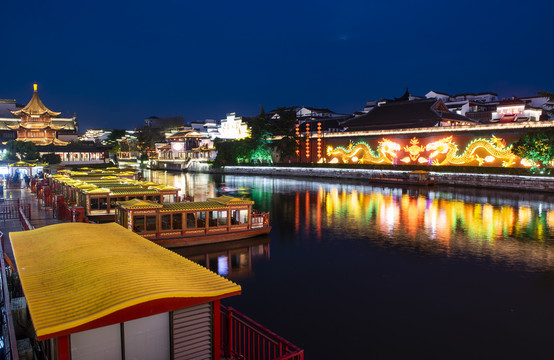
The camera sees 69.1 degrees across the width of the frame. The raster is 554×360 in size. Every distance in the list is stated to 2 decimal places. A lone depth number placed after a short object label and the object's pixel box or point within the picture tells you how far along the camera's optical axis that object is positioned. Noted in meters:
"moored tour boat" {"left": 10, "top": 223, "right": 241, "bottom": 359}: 4.18
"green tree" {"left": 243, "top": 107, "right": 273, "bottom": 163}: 55.31
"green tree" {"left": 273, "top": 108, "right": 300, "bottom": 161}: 51.34
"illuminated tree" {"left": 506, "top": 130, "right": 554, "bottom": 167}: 30.25
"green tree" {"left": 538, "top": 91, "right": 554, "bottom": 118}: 30.64
